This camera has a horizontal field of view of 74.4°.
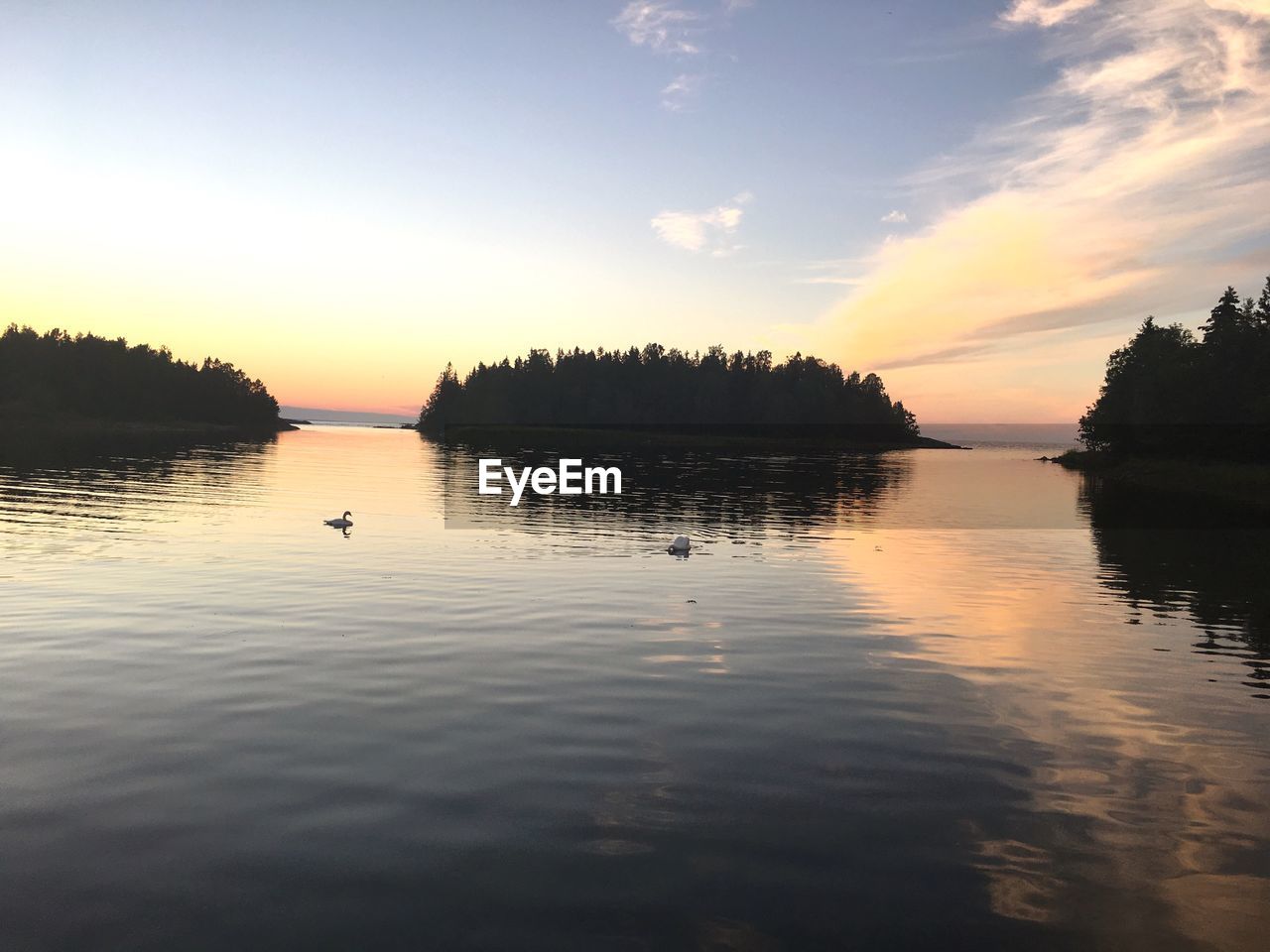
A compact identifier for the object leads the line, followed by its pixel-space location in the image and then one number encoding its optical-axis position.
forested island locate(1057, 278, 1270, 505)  96.20
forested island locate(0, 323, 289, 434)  193.25
